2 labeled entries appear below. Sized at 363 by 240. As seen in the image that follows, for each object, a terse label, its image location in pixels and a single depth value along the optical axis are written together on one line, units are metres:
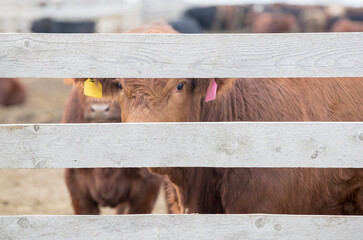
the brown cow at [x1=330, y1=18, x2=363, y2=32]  15.44
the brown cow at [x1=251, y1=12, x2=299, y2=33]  19.23
